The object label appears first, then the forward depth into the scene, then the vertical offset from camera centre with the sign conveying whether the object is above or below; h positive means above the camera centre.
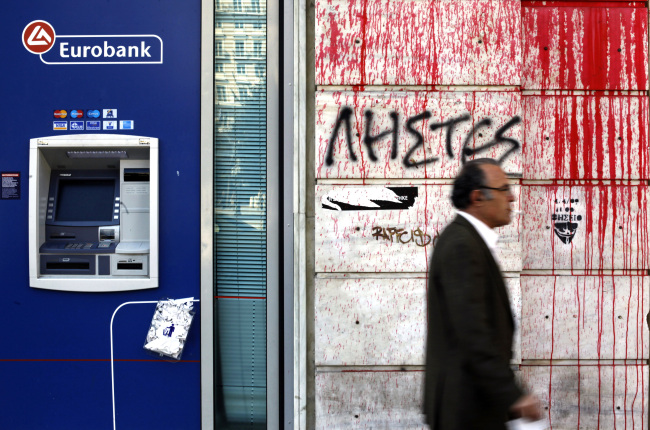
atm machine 3.85 -0.04
